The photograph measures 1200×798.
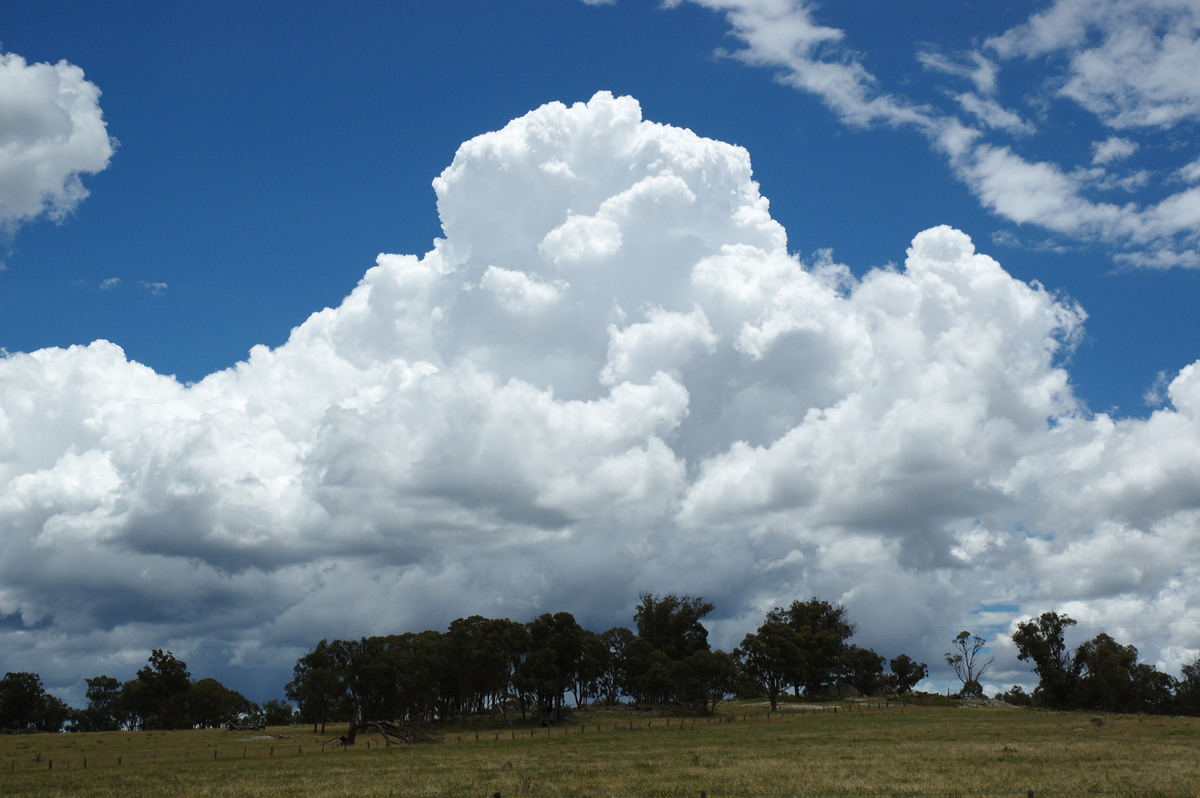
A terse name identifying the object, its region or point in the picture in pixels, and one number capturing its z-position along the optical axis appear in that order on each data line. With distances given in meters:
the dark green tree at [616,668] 175.31
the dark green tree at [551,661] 125.12
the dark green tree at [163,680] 164.38
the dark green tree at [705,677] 135.62
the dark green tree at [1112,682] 158.12
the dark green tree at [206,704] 191.12
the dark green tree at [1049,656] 168.25
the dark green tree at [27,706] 179.62
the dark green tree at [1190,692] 169.00
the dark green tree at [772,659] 149.25
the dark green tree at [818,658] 158.75
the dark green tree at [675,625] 181.62
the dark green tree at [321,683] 117.00
